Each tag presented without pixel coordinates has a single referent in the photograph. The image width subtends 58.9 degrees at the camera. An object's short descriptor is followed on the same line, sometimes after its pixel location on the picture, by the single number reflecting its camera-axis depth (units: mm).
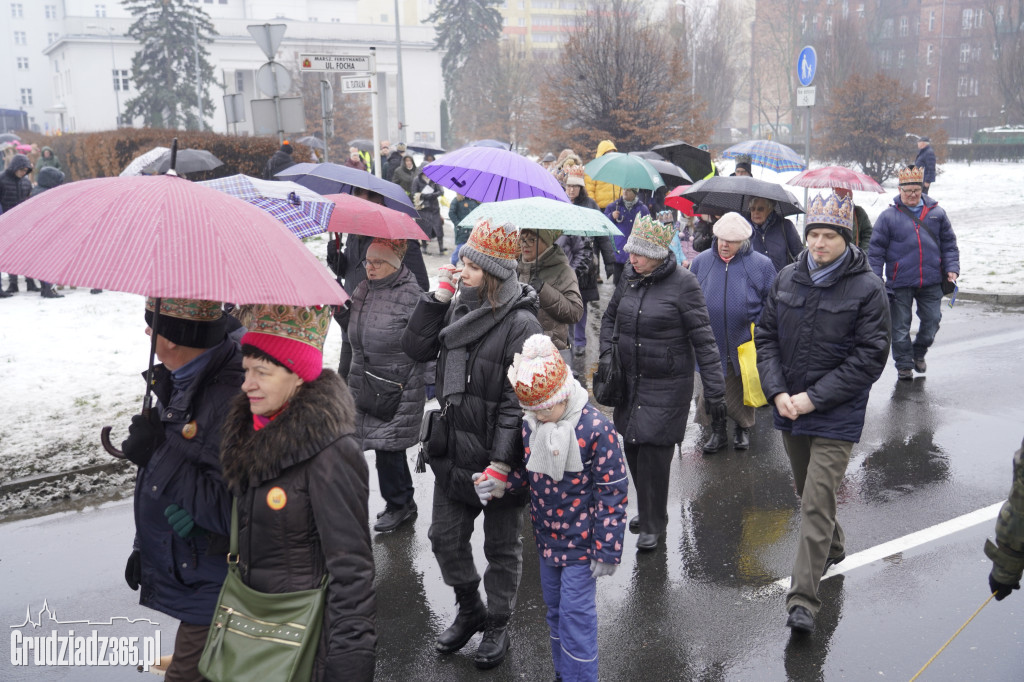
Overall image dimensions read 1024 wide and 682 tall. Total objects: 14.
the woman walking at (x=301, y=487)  2732
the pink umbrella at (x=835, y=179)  8836
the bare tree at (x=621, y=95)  23906
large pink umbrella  2336
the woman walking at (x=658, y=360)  5648
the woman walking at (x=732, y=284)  7230
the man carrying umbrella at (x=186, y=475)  3020
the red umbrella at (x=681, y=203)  10867
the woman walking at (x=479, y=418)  4281
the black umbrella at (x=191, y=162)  11078
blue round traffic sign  13469
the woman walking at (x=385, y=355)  5754
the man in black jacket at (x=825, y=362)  4812
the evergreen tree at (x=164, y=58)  50875
